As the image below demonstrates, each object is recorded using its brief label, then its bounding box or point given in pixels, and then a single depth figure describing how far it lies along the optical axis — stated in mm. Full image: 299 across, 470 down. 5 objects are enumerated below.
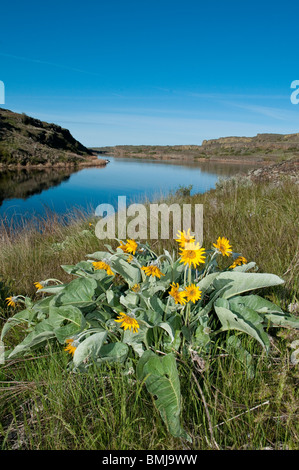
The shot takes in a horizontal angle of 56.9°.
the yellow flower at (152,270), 1455
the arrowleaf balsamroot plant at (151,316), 1287
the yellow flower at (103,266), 1622
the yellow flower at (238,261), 1787
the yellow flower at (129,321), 1312
